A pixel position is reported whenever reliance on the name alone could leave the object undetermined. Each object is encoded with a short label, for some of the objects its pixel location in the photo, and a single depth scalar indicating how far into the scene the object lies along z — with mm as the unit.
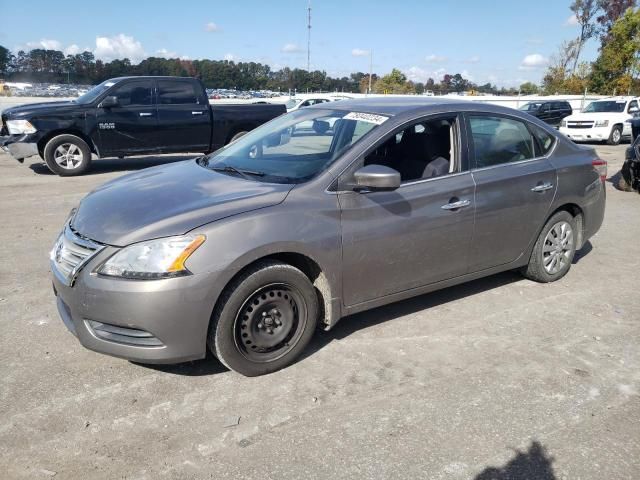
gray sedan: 2967
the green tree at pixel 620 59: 41906
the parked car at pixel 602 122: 19531
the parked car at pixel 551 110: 25792
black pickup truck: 10352
